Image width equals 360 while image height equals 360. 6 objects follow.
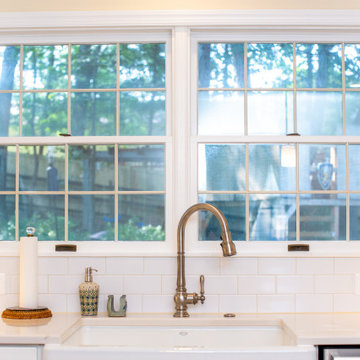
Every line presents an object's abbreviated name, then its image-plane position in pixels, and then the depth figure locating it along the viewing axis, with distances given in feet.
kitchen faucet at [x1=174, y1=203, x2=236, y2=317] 10.18
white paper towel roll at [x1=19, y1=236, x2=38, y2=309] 10.11
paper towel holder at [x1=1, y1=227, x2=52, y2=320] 9.78
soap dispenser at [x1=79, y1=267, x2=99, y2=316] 10.17
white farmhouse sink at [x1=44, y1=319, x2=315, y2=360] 9.75
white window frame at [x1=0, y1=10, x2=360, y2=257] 10.80
